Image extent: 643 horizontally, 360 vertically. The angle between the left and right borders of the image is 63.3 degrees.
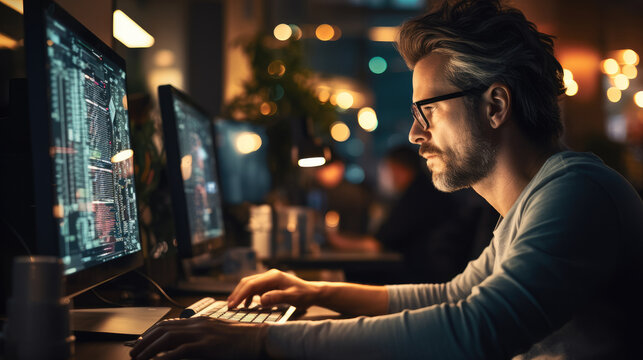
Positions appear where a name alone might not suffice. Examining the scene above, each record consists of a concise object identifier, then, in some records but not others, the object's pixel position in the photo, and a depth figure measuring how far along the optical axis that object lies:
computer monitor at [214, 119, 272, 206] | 2.65
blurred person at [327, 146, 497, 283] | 3.21
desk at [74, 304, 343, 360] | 0.84
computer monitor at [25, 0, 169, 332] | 0.74
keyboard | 1.08
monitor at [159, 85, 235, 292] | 1.33
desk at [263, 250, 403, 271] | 2.59
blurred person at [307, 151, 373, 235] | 4.93
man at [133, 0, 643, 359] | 0.81
